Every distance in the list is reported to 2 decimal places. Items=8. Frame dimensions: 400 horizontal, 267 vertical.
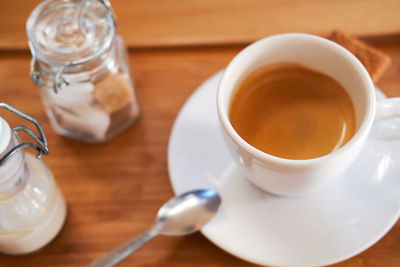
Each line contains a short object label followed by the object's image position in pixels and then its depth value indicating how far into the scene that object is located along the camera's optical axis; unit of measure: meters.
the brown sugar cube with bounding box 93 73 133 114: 0.49
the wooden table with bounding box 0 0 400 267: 0.48
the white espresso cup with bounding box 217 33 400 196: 0.44
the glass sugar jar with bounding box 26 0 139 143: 0.48
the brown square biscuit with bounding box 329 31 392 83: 0.50
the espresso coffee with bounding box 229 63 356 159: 0.47
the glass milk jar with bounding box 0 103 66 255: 0.44
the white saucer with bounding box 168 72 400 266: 0.46
